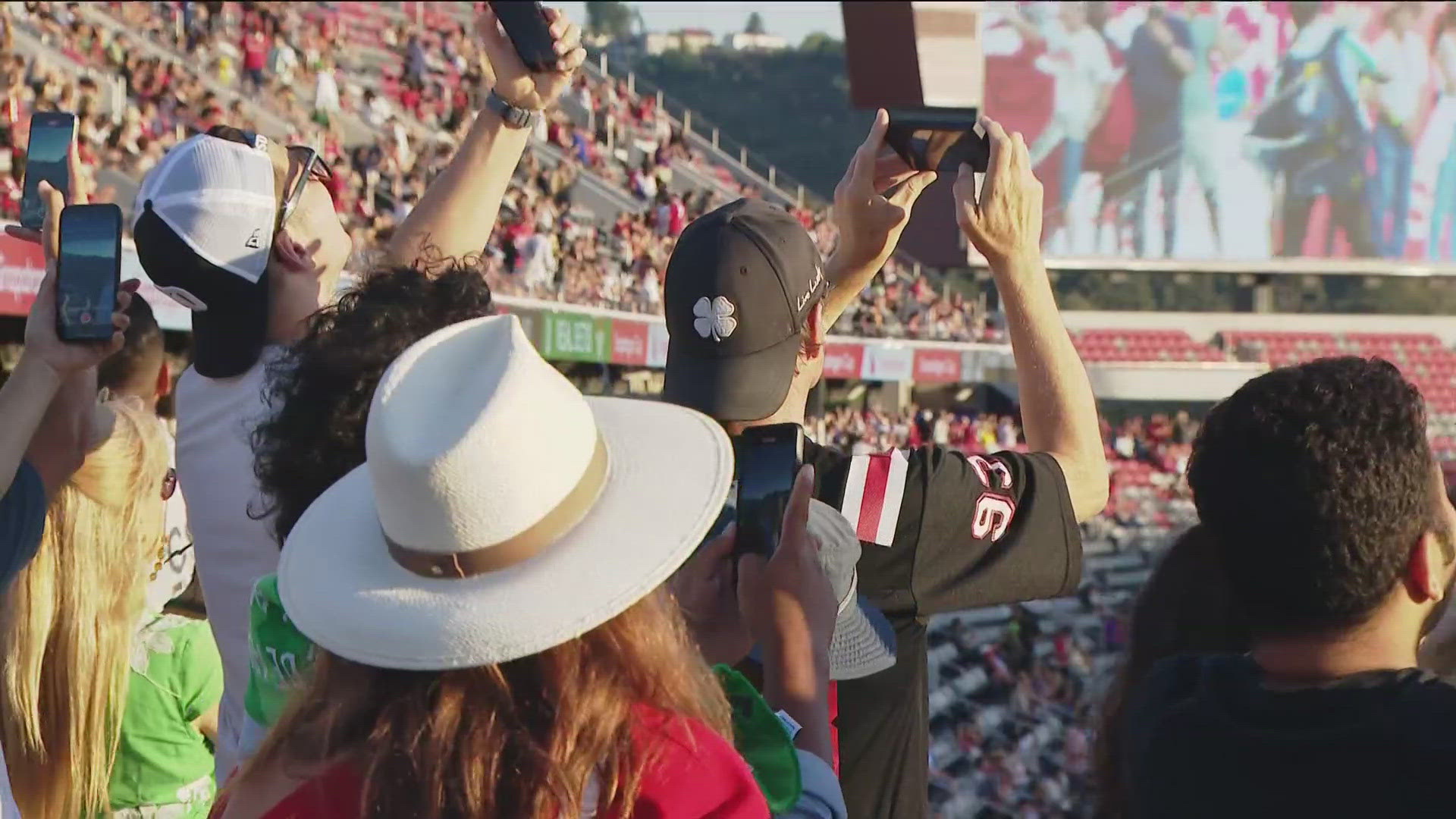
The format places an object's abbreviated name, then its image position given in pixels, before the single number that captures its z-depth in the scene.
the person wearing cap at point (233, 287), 2.28
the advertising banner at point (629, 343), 20.84
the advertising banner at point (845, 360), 27.83
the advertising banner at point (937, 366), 30.17
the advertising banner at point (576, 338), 18.62
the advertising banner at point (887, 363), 28.56
